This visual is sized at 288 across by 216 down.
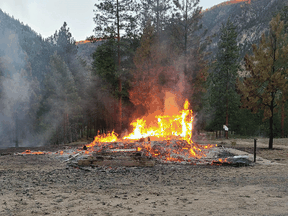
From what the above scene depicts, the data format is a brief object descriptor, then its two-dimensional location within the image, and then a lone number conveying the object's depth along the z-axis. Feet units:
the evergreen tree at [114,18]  94.07
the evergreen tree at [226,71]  115.14
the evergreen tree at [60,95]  113.80
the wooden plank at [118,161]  39.27
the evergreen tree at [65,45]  141.76
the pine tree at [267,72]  60.95
